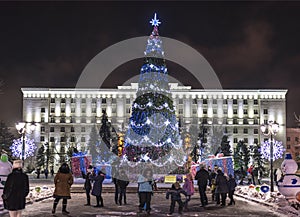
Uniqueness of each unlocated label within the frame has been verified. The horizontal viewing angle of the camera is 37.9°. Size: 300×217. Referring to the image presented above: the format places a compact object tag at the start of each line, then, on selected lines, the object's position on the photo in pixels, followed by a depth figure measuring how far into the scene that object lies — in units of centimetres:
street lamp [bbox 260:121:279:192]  2258
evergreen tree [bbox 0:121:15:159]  5267
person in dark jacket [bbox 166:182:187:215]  1340
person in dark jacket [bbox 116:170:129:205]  1681
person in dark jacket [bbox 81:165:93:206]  1641
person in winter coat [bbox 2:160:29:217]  918
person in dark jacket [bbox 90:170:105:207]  1542
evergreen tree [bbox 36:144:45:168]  6049
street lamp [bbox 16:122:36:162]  2355
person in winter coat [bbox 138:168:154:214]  1283
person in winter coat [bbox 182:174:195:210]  1531
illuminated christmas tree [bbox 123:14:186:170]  3225
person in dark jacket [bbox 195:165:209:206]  1596
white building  9125
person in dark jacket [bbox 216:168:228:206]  1623
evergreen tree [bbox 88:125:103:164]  6201
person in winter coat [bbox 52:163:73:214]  1305
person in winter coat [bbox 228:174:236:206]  1730
